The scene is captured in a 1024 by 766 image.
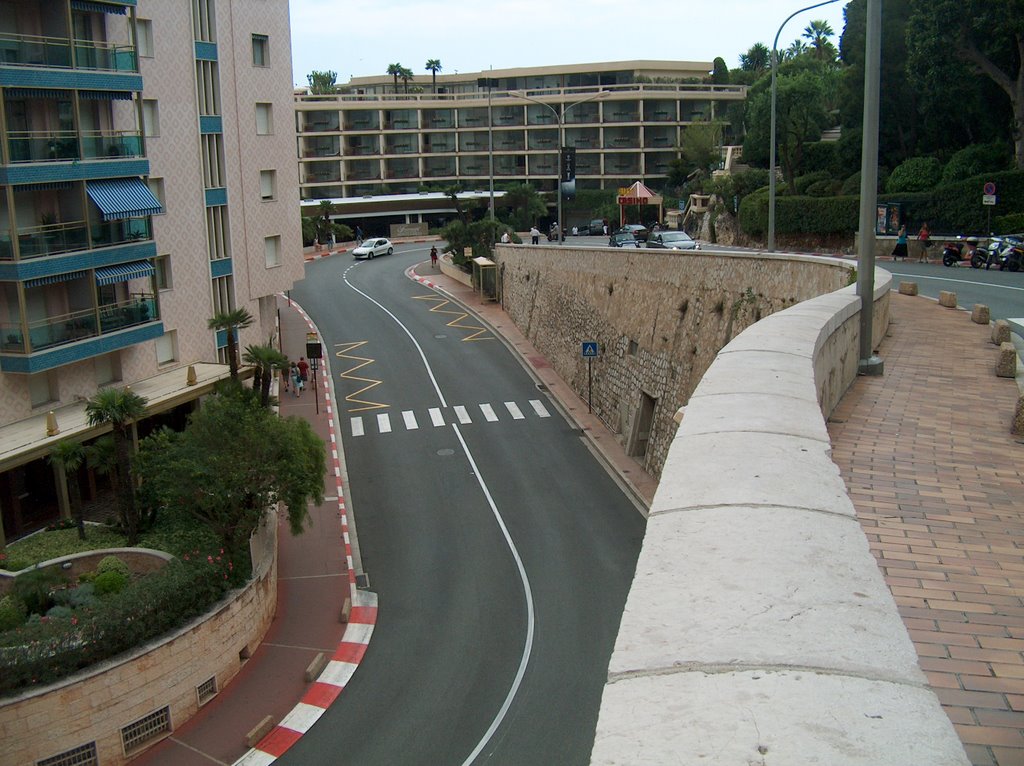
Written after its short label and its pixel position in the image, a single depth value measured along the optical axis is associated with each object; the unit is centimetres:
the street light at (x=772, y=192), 3111
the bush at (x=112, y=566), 2120
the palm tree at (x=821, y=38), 11081
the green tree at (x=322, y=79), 13352
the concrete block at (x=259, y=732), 1897
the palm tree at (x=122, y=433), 2319
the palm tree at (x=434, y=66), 11325
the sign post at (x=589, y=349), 3697
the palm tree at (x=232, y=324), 2838
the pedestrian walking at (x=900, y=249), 4619
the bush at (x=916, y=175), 5175
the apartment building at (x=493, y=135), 9656
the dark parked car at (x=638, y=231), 7067
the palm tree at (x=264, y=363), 2769
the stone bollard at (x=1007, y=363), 1403
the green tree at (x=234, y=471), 2252
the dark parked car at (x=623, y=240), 6359
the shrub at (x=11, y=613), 1900
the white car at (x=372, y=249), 7775
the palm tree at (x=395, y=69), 11038
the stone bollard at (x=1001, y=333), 1727
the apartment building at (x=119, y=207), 2545
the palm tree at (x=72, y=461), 2314
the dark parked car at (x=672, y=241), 5522
